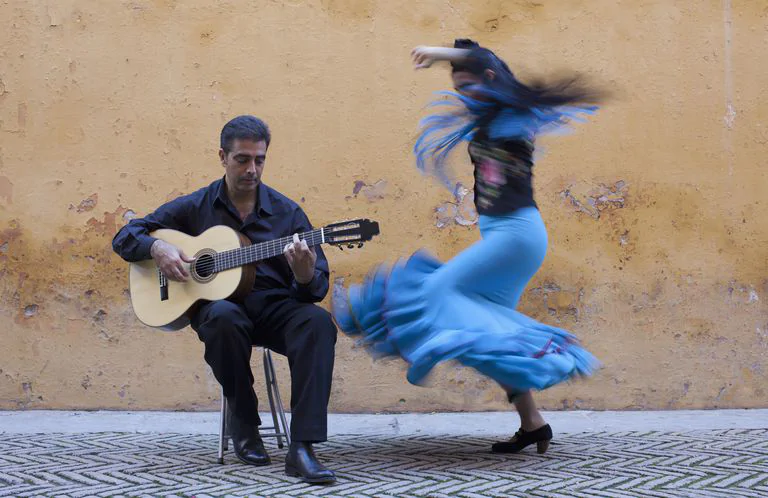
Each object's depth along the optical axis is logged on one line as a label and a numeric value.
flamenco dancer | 3.74
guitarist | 3.64
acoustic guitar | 3.75
